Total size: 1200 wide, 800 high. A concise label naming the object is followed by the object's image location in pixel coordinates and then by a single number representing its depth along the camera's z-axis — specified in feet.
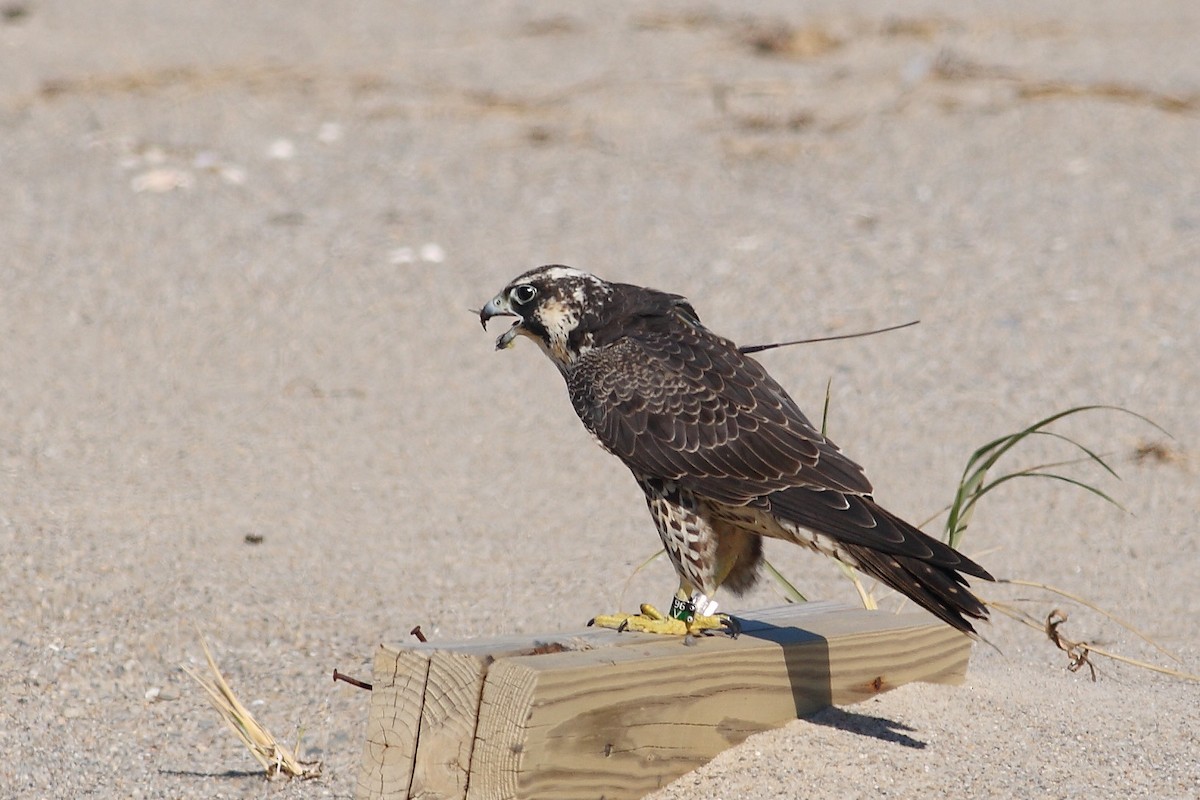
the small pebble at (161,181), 59.88
